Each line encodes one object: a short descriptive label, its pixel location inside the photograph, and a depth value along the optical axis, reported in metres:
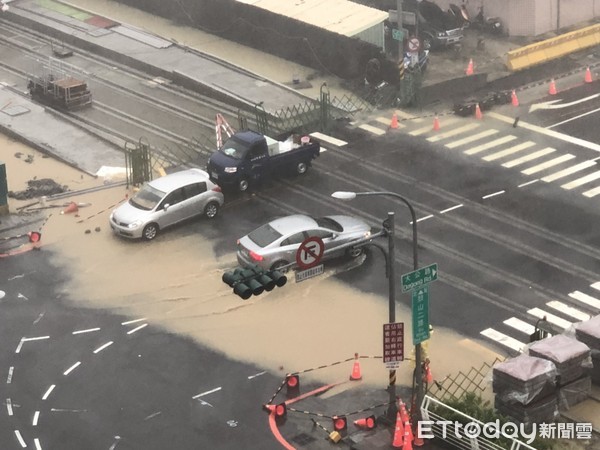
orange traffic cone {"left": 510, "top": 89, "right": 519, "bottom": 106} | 51.93
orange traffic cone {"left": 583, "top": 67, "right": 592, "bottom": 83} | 54.45
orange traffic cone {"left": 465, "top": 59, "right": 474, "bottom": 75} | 54.34
